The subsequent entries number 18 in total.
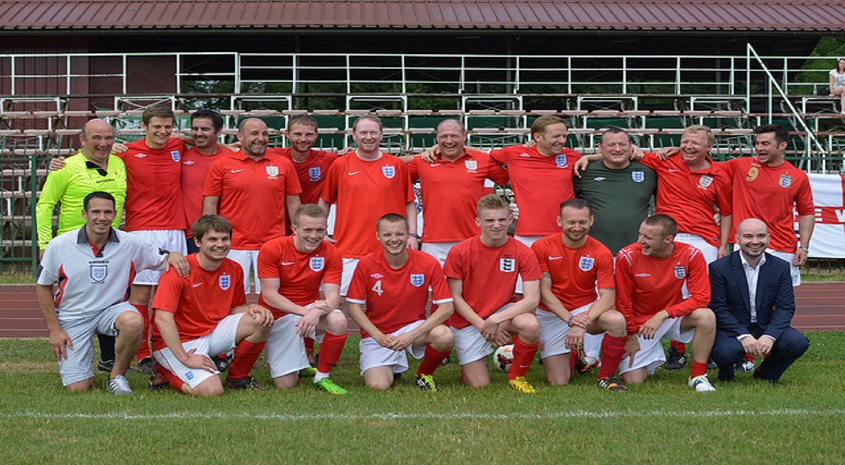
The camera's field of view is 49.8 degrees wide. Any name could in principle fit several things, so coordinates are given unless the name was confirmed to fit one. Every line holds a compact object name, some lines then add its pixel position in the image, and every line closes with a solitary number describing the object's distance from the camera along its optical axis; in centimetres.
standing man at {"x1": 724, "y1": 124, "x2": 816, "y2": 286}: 752
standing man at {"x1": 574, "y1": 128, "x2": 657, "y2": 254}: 736
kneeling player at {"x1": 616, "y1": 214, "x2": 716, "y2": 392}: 647
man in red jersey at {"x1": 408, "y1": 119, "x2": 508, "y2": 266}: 747
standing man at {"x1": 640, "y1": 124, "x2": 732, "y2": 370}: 746
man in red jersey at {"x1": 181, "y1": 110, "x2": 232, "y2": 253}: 750
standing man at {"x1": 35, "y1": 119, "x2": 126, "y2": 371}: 691
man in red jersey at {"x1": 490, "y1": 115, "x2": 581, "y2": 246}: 738
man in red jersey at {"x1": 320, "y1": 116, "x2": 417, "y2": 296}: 736
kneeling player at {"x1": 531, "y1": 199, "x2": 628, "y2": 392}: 642
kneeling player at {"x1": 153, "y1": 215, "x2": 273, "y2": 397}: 608
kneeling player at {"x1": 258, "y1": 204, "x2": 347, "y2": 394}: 643
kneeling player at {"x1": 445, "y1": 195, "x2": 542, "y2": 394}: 644
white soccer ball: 722
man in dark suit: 645
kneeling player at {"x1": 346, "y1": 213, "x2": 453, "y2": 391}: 639
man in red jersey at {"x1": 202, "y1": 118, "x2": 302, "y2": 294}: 723
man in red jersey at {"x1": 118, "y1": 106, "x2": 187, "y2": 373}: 734
